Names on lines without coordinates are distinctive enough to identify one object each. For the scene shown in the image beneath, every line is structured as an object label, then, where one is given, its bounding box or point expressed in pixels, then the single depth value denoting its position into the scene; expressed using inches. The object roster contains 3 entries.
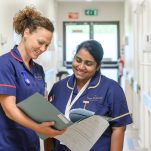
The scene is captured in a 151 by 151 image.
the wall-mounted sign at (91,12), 340.8
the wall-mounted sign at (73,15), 342.3
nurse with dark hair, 68.0
